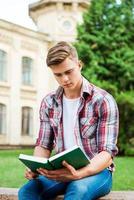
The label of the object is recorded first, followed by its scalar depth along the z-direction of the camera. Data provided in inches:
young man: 125.0
